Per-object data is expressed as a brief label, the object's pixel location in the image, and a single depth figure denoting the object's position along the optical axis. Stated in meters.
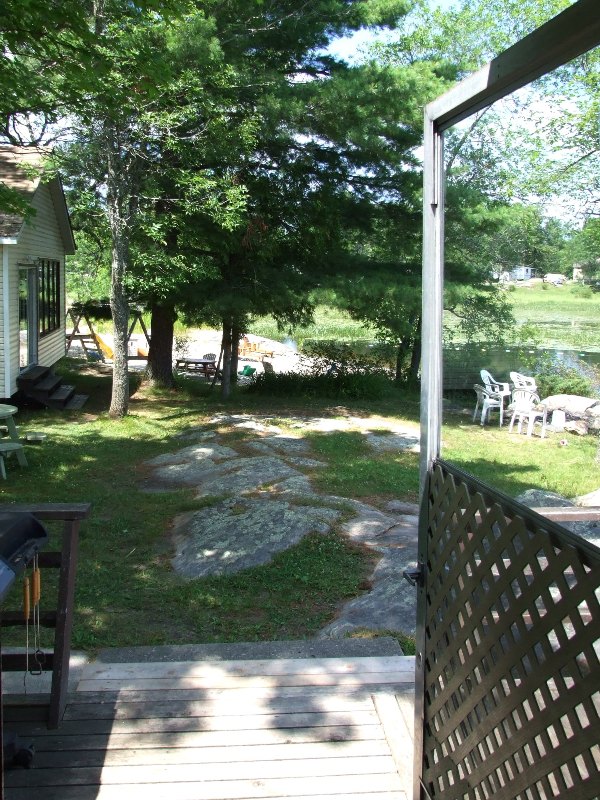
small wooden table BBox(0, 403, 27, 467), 9.40
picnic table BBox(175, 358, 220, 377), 20.44
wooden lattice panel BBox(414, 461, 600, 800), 1.46
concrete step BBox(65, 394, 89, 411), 14.34
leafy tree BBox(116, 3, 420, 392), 12.70
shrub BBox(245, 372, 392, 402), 16.95
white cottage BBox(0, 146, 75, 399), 12.75
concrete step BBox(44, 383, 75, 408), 14.21
